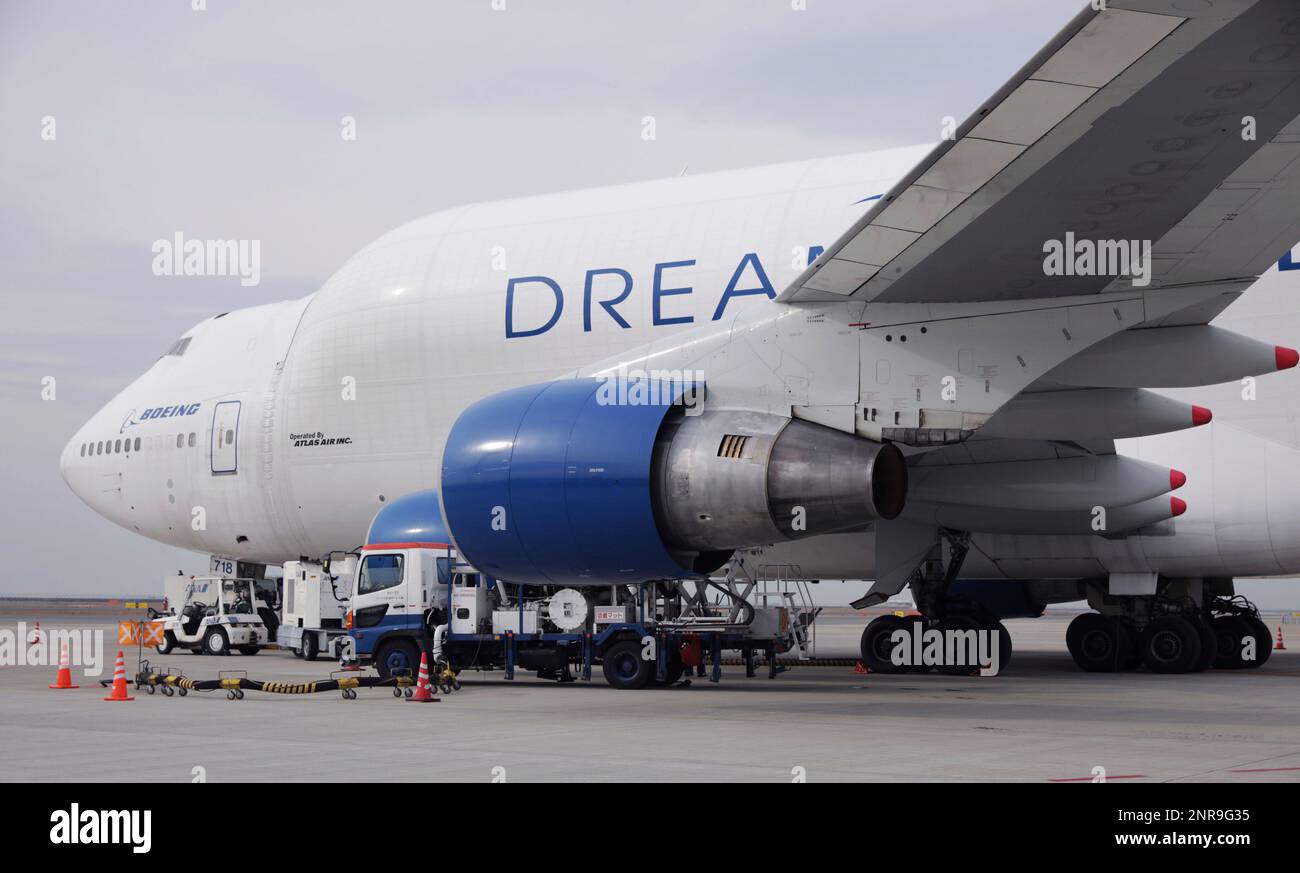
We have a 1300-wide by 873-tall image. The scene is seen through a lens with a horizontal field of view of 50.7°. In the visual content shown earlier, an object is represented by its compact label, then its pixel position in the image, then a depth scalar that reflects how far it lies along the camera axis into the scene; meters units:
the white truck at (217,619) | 27.00
